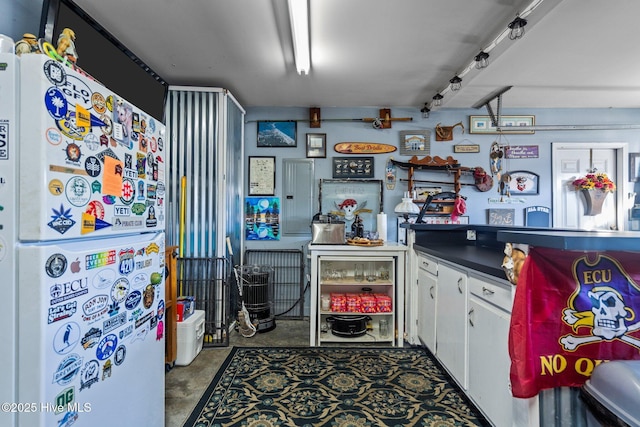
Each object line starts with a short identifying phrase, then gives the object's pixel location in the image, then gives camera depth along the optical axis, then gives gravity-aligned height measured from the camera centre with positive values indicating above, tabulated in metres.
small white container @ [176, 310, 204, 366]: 2.31 -1.06
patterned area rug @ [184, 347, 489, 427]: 1.70 -1.24
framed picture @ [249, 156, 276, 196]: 3.42 +0.44
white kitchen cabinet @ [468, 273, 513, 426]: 1.36 -0.70
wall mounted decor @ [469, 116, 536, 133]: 3.38 +1.08
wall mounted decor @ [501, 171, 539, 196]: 3.39 +0.34
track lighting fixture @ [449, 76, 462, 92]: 2.58 +1.19
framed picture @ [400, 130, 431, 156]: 3.44 +0.85
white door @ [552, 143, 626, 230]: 3.37 +0.45
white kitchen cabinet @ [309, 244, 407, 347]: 2.65 -0.71
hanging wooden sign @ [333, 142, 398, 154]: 3.42 +0.78
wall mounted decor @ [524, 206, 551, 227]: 3.38 -0.03
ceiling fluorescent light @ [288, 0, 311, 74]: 1.60 +1.17
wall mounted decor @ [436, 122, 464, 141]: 3.41 +0.97
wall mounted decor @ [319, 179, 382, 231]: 3.43 +0.16
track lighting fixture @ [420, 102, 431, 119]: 3.32 +1.20
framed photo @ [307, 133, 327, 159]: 3.42 +0.83
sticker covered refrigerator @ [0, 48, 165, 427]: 0.83 -0.13
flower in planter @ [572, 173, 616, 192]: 3.24 +0.34
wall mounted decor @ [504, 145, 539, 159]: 3.40 +0.73
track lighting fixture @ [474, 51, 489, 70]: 2.14 +1.17
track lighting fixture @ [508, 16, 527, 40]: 1.74 +1.16
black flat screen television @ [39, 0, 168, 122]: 1.36 +0.91
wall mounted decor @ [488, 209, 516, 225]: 3.39 -0.04
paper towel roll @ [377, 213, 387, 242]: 2.97 -0.14
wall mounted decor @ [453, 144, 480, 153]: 3.42 +0.78
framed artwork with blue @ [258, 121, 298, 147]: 3.42 +0.95
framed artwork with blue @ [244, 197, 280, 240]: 3.41 -0.07
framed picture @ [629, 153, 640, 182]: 3.35 +0.52
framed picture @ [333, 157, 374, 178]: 3.43 +0.54
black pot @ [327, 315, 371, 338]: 2.71 -1.09
